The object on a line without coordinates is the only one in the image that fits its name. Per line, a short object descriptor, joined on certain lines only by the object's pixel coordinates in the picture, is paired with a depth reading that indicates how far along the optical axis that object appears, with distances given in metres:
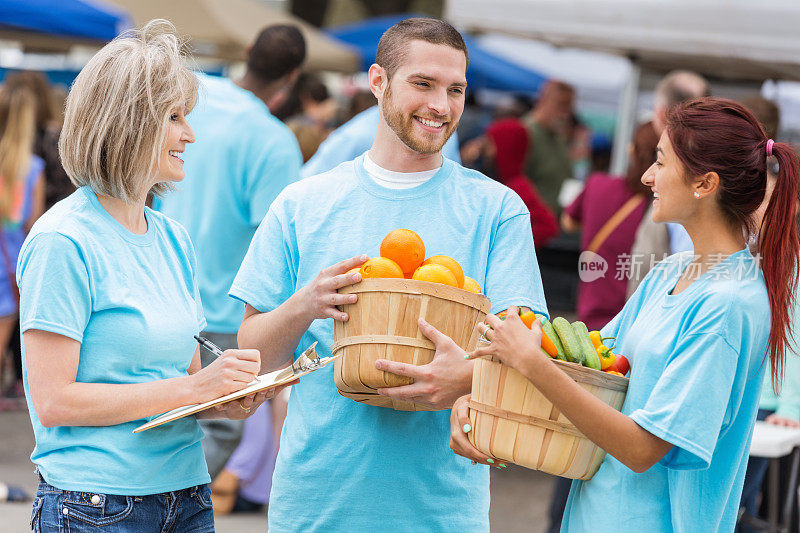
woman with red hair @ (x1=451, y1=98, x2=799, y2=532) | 4.46
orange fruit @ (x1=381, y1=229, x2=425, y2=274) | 5.00
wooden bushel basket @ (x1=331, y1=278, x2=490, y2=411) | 4.74
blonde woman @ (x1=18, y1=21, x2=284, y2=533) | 4.69
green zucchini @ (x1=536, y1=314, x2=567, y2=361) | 4.62
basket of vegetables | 4.59
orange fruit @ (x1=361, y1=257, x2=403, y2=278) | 4.85
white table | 8.29
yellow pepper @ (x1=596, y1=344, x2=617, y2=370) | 4.86
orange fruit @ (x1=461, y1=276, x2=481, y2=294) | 4.98
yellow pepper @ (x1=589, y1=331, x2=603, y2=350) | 4.97
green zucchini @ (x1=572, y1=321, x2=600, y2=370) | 4.68
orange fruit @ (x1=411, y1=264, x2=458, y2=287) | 4.79
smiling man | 5.31
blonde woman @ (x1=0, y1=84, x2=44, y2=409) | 13.41
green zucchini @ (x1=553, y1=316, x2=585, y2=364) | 4.63
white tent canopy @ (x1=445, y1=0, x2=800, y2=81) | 12.71
